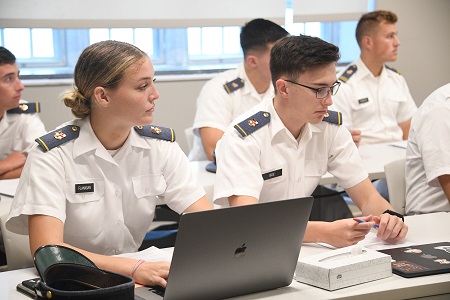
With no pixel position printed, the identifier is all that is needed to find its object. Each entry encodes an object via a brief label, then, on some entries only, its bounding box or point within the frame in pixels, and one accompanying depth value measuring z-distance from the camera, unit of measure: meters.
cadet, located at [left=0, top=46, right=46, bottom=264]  4.17
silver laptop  1.85
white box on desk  2.08
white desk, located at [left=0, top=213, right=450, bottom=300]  2.04
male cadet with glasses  2.72
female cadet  2.43
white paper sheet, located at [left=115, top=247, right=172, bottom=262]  2.31
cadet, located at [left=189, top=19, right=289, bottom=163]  4.44
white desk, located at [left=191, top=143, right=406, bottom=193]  3.55
